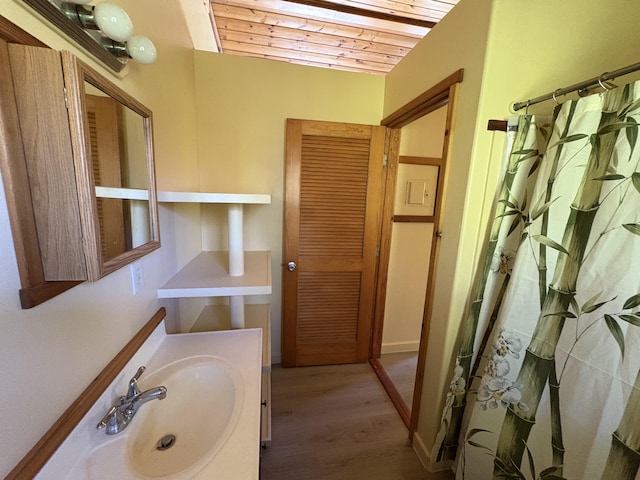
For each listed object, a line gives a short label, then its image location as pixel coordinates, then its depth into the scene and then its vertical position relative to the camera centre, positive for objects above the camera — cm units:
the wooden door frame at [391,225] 125 -19
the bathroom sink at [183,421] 62 -69
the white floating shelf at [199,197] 110 -3
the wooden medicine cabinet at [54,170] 49 +3
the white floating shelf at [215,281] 113 -44
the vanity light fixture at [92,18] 56 +40
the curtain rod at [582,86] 75 +43
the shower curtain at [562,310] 75 -37
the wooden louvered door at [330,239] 190 -33
